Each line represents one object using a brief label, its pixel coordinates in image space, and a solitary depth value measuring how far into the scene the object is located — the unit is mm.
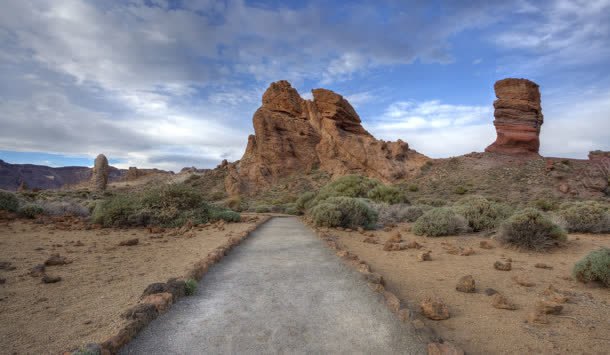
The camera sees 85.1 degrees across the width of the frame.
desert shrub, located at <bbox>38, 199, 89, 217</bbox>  14806
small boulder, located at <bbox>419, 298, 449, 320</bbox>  4047
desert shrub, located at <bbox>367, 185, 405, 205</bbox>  21859
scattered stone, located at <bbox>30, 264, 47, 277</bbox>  5637
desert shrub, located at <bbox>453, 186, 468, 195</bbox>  28733
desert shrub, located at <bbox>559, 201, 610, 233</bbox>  11164
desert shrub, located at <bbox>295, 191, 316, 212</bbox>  23469
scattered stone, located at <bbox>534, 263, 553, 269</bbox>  6666
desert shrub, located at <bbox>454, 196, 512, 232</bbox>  11831
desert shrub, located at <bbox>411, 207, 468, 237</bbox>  11133
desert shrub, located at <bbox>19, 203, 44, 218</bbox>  13570
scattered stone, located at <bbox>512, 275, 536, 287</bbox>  5418
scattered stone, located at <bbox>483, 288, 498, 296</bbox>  4980
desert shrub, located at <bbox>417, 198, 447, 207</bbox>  23234
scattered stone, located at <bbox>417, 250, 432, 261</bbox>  7402
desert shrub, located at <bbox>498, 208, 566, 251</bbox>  8555
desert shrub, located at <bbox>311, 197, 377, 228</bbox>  13156
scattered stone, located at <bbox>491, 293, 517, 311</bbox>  4406
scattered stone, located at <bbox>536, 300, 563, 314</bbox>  4121
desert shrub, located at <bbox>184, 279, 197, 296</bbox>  4766
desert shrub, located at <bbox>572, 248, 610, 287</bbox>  5199
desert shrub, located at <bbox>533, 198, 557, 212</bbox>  18720
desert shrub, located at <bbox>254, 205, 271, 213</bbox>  24828
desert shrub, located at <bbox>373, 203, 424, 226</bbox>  15919
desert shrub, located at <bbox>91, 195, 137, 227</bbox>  12641
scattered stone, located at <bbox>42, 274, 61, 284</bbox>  5245
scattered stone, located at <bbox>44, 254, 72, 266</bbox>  6387
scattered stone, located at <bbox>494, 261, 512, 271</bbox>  6488
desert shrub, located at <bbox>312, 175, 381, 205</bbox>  21812
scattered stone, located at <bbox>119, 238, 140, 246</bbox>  8875
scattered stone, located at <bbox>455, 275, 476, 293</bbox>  5086
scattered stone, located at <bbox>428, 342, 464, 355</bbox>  3072
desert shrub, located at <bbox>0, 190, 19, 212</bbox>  13352
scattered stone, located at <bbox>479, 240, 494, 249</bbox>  8891
